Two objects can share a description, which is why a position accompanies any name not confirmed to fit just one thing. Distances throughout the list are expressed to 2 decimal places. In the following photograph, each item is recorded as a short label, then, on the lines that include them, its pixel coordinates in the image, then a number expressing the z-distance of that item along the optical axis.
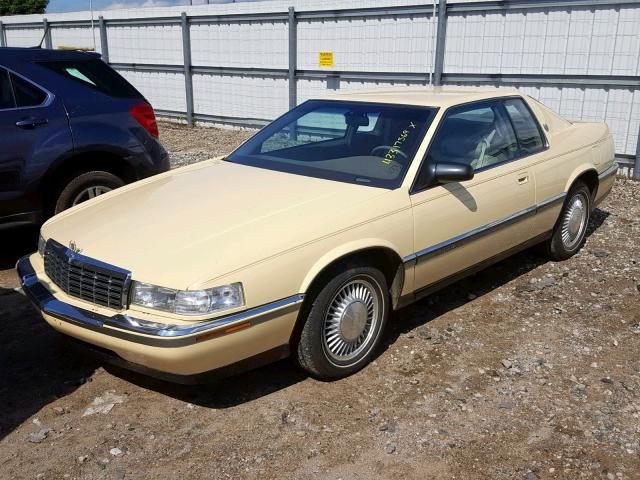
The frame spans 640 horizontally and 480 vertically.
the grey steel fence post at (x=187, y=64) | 14.07
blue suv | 5.41
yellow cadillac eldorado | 3.20
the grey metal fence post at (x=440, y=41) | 10.10
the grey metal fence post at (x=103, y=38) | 15.88
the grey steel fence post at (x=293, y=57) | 12.19
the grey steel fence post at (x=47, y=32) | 17.61
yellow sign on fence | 11.83
